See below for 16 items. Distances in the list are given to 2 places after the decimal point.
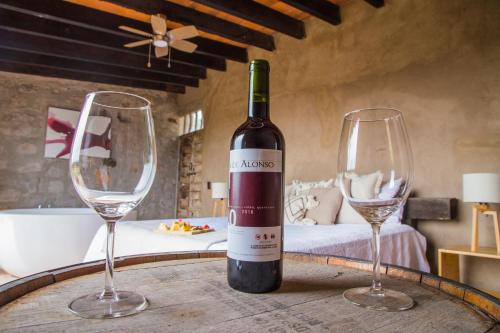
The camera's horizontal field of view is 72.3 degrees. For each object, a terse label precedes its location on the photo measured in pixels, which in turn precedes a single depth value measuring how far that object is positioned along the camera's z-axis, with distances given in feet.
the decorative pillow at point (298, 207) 9.35
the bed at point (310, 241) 5.19
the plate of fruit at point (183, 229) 5.71
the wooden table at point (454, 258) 7.18
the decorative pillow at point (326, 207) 8.84
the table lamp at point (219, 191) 14.48
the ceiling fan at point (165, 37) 10.36
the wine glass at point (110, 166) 1.51
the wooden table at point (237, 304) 1.24
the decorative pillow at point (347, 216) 8.60
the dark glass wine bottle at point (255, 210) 1.72
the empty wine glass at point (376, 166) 1.72
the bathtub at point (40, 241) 9.87
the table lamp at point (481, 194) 7.02
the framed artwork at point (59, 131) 17.20
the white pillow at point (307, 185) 10.28
